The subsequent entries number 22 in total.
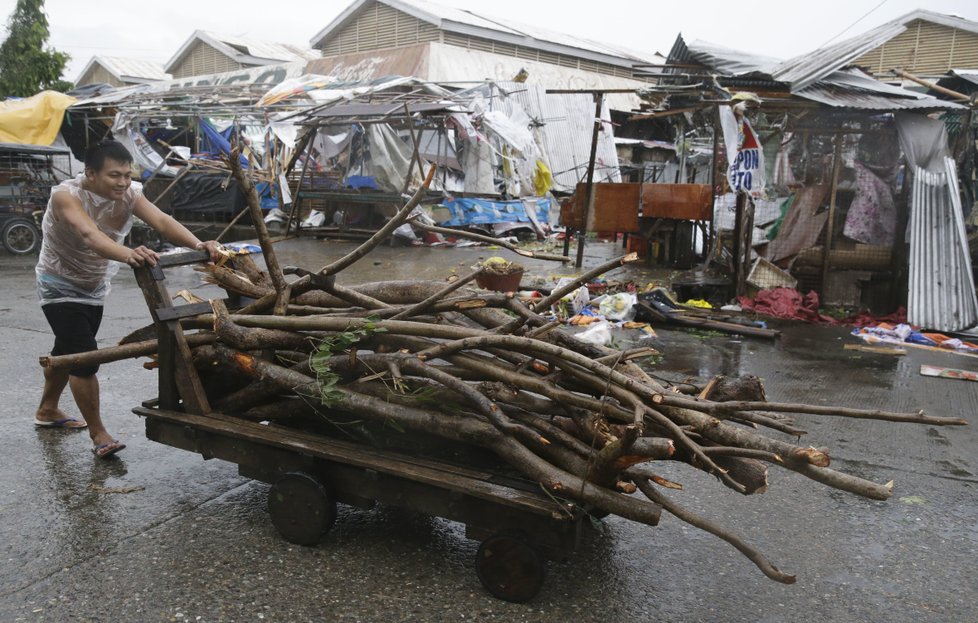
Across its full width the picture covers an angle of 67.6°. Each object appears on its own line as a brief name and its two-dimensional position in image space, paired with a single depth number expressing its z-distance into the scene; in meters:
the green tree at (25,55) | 23.27
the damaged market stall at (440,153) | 14.58
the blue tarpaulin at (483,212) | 15.48
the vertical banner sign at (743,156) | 9.05
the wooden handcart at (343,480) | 2.83
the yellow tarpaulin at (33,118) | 16.23
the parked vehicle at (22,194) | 13.78
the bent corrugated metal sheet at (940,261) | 8.39
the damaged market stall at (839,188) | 8.64
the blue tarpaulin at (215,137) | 17.62
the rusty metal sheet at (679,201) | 10.90
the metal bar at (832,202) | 9.39
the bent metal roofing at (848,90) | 9.02
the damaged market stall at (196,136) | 16.77
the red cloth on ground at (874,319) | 8.89
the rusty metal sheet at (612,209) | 11.38
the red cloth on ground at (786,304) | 9.13
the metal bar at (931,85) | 10.03
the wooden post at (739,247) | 9.55
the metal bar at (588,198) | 10.81
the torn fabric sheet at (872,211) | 9.77
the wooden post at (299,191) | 14.81
